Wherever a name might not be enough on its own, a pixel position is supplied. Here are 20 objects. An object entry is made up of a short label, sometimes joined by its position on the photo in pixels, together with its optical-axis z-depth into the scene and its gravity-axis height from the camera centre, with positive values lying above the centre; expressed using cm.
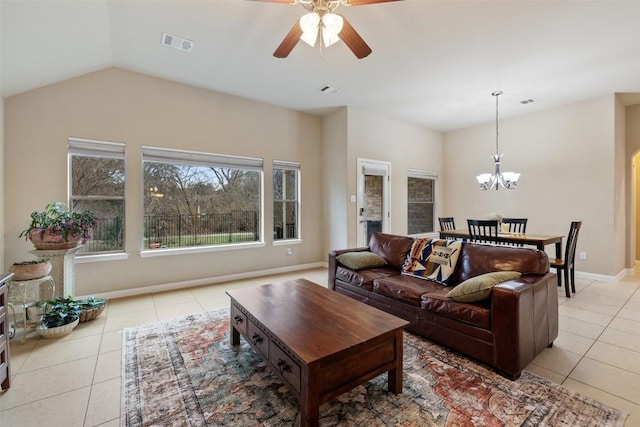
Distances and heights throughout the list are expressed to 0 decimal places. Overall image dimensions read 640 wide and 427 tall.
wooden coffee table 152 -77
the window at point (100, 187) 364 +35
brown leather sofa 199 -79
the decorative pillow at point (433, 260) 291 -53
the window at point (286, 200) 523 +21
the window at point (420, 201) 641 +23
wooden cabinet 188 -81
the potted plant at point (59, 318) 267 -103
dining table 372 -40
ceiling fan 197 +135
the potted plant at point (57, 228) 296 -16
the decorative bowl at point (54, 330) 264 -110
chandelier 441 +51
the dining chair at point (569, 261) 378 -70
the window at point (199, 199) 416 +21
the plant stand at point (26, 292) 270 -81
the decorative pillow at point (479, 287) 214 -59
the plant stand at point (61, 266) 300 -57
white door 538 +26
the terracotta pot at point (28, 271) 263 -54
